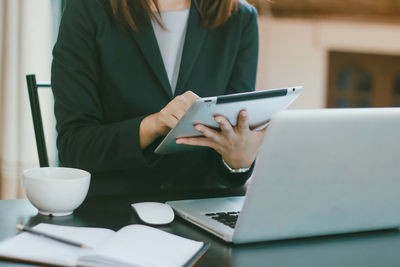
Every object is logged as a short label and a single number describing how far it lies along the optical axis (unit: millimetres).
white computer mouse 1598
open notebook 1376
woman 1854
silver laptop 1439
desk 1461
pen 1418
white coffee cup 1587
